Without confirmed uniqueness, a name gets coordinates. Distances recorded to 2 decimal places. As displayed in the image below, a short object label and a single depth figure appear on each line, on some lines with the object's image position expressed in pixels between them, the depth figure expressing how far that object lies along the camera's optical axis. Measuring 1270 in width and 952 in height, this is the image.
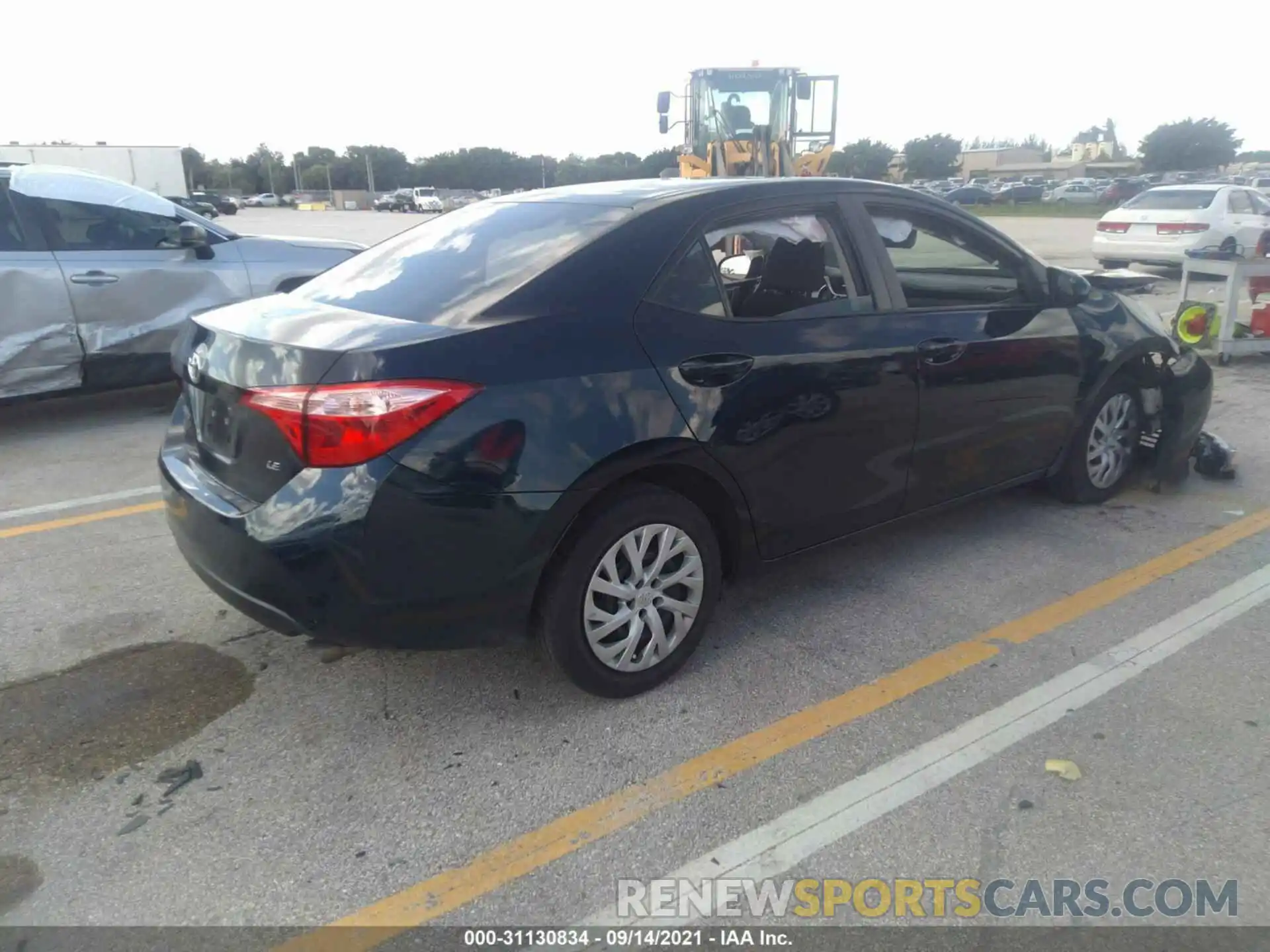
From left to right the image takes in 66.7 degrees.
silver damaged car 6.18
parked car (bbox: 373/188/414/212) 62.72
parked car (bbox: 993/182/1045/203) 54.06
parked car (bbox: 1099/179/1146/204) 44.50
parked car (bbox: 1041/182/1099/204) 51.42
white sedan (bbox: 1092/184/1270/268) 14.81
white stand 7.96
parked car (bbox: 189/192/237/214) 28.80
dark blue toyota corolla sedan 2.66
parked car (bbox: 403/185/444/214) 57.77
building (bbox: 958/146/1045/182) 102.38
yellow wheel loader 14.50
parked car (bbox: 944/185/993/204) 47.12
